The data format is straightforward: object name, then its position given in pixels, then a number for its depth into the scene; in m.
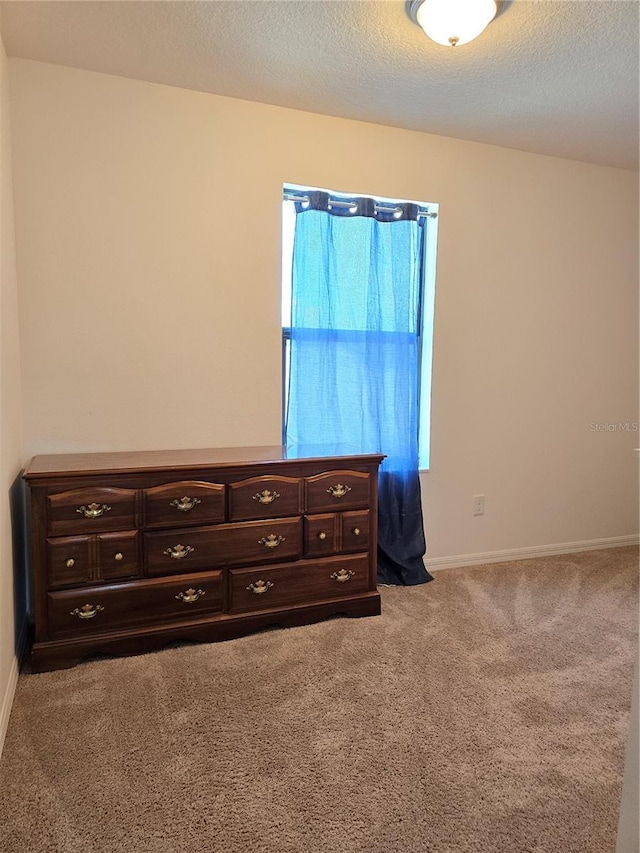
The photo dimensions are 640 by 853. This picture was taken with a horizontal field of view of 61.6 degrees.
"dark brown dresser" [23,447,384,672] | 2.03
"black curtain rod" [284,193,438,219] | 2.67
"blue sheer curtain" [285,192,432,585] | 2.72
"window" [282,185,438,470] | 2.72
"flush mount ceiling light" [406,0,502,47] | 1.74
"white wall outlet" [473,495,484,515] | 3.21
